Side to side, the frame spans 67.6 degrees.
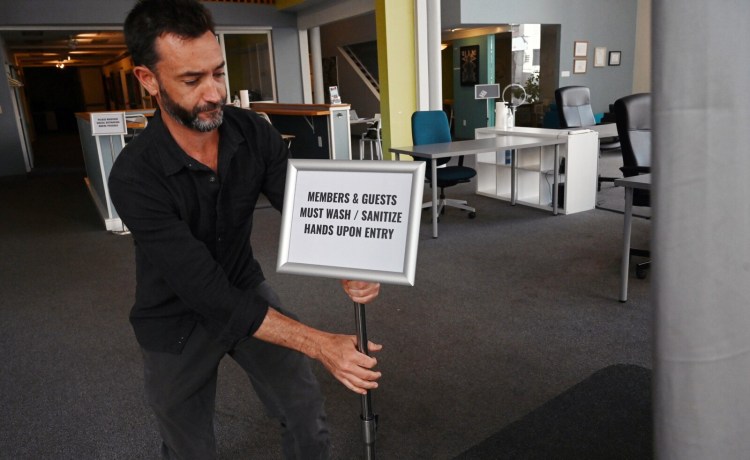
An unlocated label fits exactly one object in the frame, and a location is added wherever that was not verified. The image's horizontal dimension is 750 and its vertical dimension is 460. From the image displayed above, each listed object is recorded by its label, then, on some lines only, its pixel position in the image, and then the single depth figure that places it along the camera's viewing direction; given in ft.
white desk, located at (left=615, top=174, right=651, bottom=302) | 10.22
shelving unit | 17.13
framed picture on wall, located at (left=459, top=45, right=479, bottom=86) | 35.32
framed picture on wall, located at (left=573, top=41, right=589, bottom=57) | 33.01
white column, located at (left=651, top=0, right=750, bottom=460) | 2.16
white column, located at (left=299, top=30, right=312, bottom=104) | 37.42
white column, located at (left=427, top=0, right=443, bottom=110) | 24.35
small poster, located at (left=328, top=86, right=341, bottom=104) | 24.64
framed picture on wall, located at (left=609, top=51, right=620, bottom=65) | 34.58
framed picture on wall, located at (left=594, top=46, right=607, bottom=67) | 33.88
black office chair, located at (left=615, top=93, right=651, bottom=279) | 12.59
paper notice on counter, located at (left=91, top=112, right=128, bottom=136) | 17.57
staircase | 43.55
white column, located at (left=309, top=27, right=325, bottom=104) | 37.60
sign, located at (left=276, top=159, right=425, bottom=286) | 3.46
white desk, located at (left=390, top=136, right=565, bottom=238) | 15.24
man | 4.08
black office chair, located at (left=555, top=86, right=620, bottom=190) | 21.16
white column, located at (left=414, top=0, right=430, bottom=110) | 24.36
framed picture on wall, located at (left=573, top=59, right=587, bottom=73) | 33.17
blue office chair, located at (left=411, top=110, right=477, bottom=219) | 16.62
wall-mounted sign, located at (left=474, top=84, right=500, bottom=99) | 19.30
